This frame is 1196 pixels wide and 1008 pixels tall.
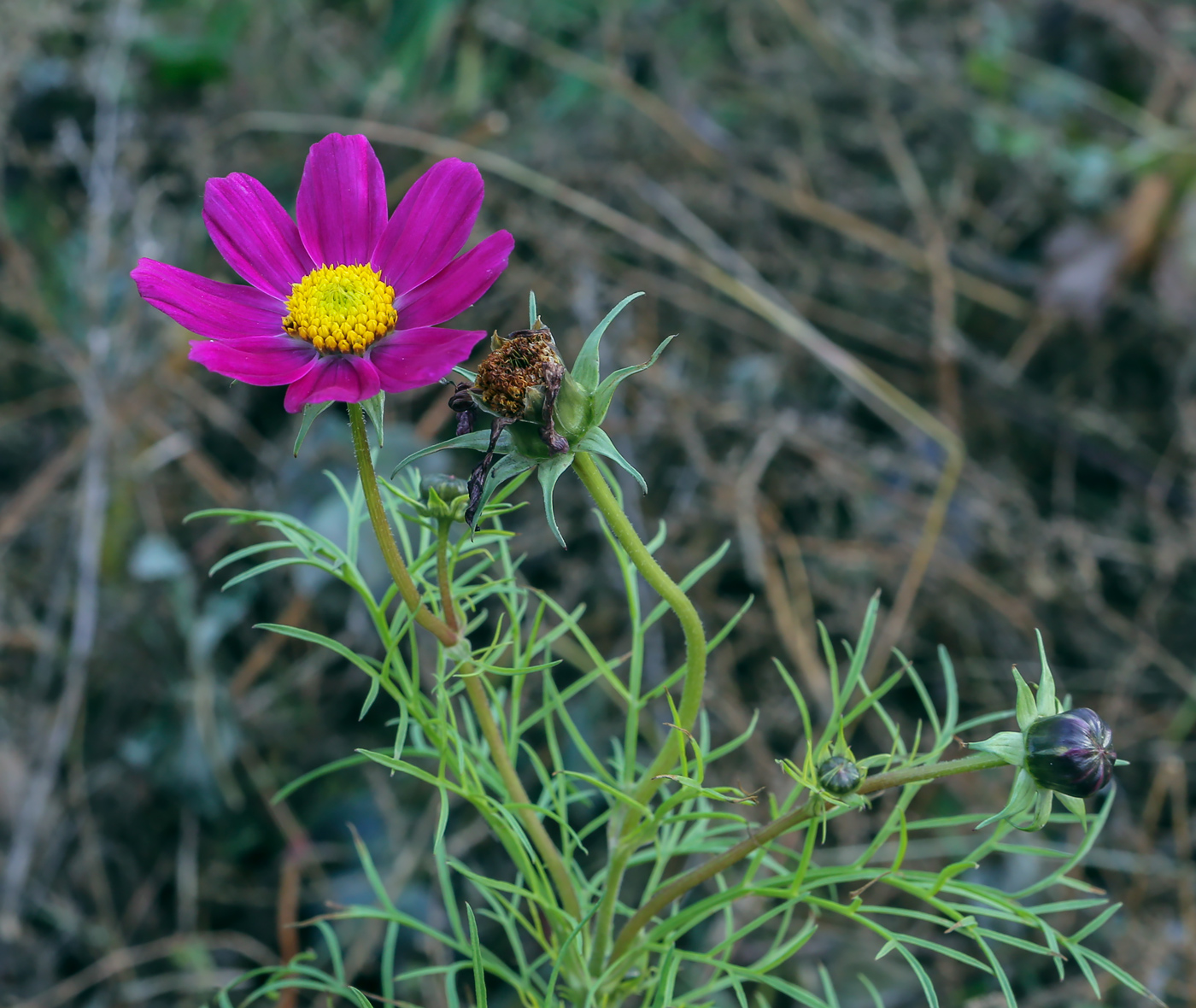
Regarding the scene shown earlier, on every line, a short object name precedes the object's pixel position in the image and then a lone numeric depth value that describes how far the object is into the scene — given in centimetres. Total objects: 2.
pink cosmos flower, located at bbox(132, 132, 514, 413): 41
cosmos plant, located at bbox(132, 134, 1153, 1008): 40
